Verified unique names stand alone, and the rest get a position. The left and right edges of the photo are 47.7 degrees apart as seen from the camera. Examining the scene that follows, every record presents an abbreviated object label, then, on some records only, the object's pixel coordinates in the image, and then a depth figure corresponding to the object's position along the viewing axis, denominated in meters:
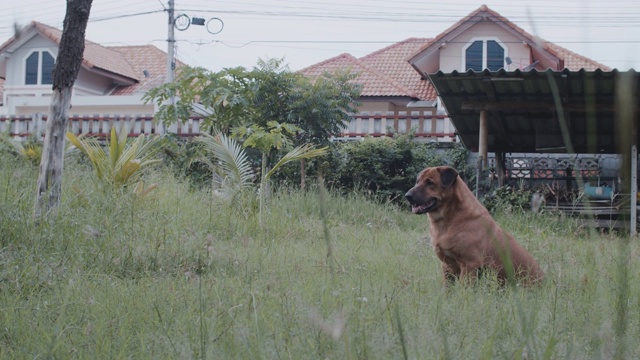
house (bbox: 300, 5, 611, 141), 26.92
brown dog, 5.43
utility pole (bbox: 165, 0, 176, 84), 25.50
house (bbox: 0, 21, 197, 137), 31.08
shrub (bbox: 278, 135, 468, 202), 14.53
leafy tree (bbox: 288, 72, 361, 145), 14.20
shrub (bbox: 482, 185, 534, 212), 11.28
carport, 10.33
